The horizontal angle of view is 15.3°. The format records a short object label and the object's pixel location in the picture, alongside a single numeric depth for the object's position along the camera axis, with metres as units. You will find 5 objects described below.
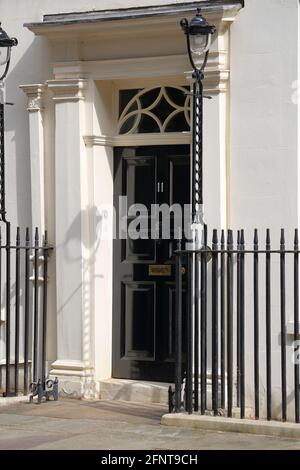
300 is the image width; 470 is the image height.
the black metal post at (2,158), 11.19
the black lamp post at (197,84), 10.09
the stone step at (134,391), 11.05
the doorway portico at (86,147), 11.05
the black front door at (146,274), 11.22
